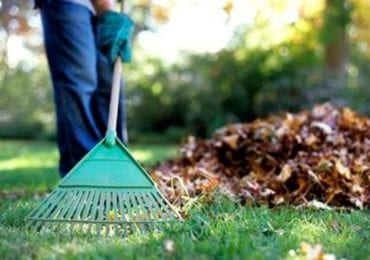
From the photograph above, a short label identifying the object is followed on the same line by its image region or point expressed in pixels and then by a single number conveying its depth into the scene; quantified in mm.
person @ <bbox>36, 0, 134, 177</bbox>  3221
